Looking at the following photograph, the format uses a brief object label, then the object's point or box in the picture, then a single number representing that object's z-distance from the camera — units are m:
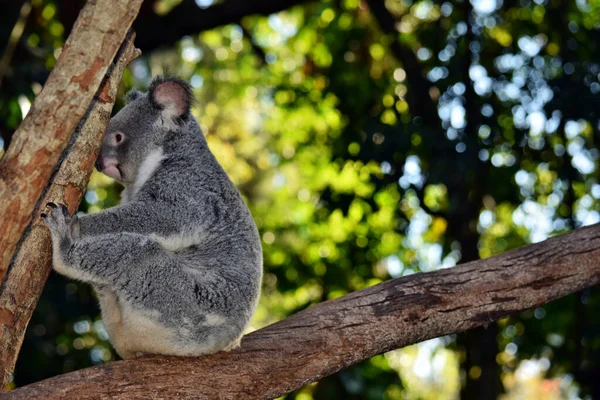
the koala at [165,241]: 2.96
